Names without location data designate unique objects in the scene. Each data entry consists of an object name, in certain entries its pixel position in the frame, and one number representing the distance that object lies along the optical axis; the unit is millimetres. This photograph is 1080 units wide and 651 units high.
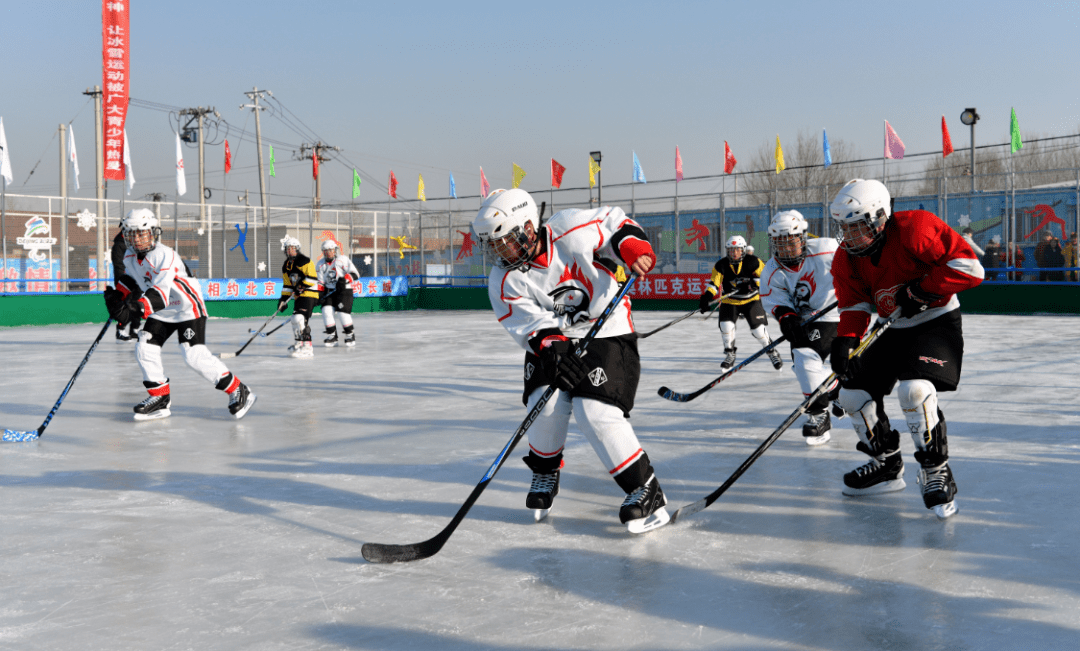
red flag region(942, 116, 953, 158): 17750
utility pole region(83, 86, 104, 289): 17592
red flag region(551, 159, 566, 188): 22297
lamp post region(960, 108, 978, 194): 16453
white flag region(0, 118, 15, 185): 19164
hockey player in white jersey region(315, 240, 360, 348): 11641
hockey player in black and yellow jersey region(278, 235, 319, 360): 10523
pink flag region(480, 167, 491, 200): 24677
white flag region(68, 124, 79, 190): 27836
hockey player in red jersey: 3271
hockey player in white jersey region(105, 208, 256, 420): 5859
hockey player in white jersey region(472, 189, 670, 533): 3186
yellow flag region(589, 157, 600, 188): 21125
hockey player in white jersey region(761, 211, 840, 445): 4992
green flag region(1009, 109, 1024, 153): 17036
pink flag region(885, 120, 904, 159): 18406
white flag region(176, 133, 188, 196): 25422
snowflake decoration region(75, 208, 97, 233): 17562
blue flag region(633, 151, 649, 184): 21172
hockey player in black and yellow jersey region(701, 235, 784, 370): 9312
